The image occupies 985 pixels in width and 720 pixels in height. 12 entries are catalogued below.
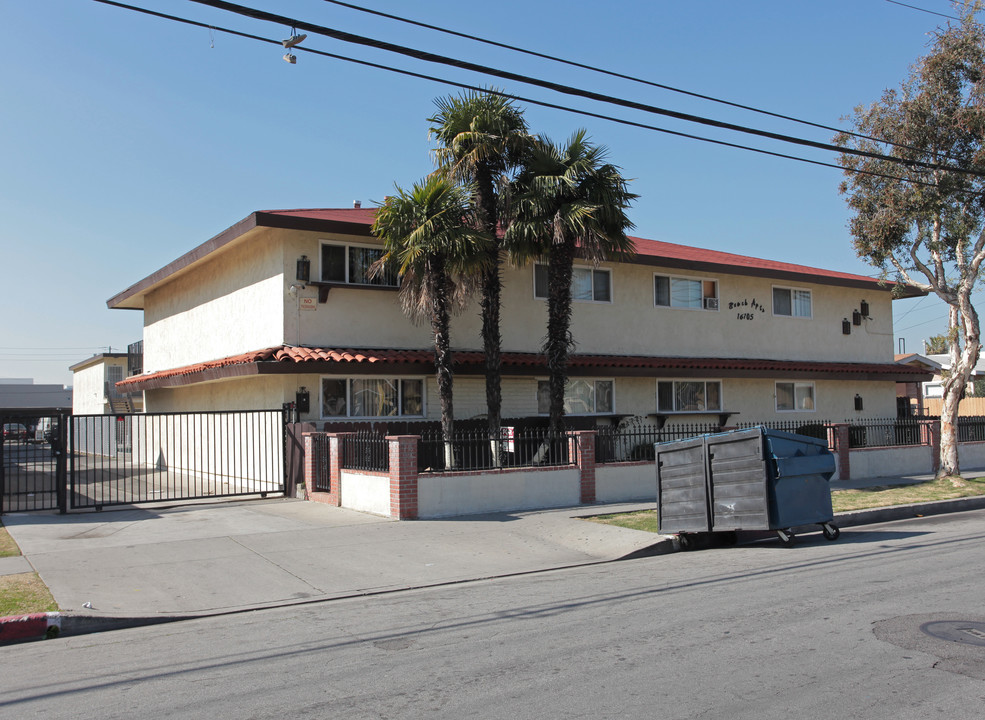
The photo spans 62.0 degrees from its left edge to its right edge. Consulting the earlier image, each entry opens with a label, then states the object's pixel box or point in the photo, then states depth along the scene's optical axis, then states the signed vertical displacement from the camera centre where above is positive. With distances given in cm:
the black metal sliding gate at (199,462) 1438 -113
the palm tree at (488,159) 1609 +501
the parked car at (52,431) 1408 -23
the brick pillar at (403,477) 1330 -110
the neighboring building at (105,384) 3557 +149
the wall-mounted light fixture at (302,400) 1697 +25
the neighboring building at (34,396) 7654 +220
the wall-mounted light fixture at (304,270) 1716 +298
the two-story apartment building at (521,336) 1738 +185
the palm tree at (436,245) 1527 +307
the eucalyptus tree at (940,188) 1802 +478
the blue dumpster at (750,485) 1095 -114
